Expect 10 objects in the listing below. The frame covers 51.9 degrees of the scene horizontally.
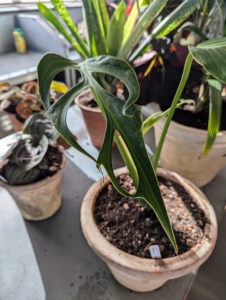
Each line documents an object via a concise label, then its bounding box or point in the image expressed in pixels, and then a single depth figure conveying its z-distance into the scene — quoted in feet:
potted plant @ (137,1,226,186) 2.22
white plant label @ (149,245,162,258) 1.55
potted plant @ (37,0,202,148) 1.94
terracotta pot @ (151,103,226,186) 2.27
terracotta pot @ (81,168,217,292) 1.45
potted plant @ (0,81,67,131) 2.65
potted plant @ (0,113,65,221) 1.98
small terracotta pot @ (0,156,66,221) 2.00
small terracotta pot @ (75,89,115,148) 2.70
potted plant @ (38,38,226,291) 0.92
